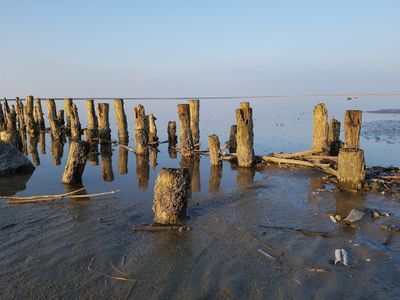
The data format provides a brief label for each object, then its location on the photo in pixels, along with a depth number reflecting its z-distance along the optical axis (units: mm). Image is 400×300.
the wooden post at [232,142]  13994
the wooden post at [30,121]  22322
